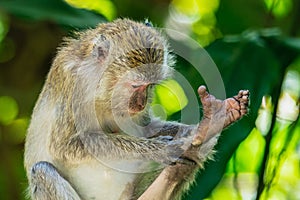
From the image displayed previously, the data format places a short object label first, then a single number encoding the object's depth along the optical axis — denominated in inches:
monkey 203.5
